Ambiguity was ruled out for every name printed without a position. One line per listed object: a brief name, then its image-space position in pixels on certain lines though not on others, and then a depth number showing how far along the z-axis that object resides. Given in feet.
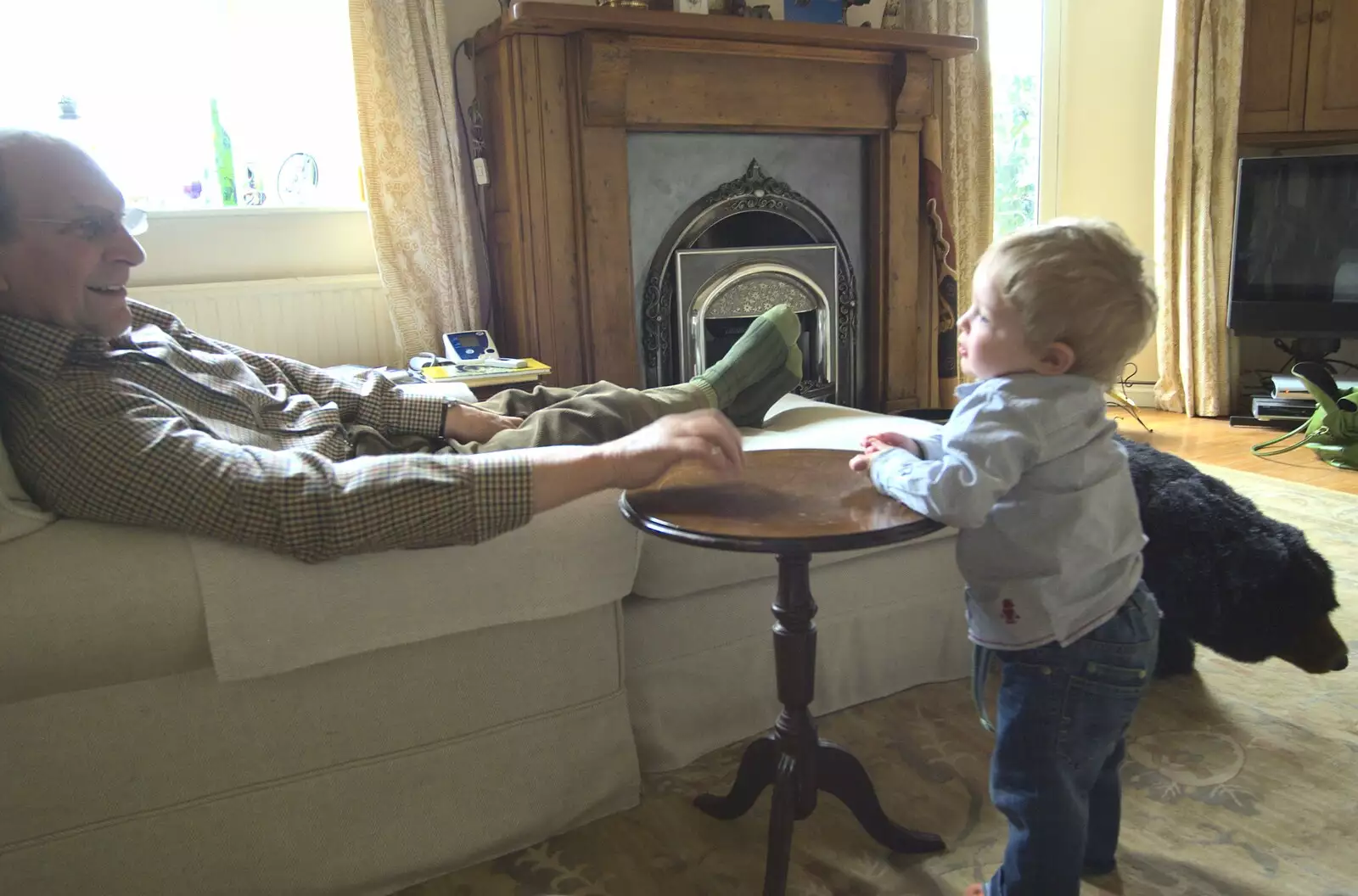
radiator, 8.77
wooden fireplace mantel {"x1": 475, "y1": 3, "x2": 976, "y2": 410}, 8.68
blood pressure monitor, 8.74
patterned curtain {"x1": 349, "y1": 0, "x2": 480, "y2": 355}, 8.83
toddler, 3.50
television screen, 12.75
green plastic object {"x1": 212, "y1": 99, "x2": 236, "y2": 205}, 9.08
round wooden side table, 3.53
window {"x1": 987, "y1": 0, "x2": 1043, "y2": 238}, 14.26
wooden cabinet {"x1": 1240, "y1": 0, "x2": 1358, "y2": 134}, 12.66
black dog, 5.51
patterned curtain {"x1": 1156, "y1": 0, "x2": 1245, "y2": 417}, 13.08
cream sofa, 3.78
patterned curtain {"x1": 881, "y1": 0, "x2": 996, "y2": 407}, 11.15
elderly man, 3.83
